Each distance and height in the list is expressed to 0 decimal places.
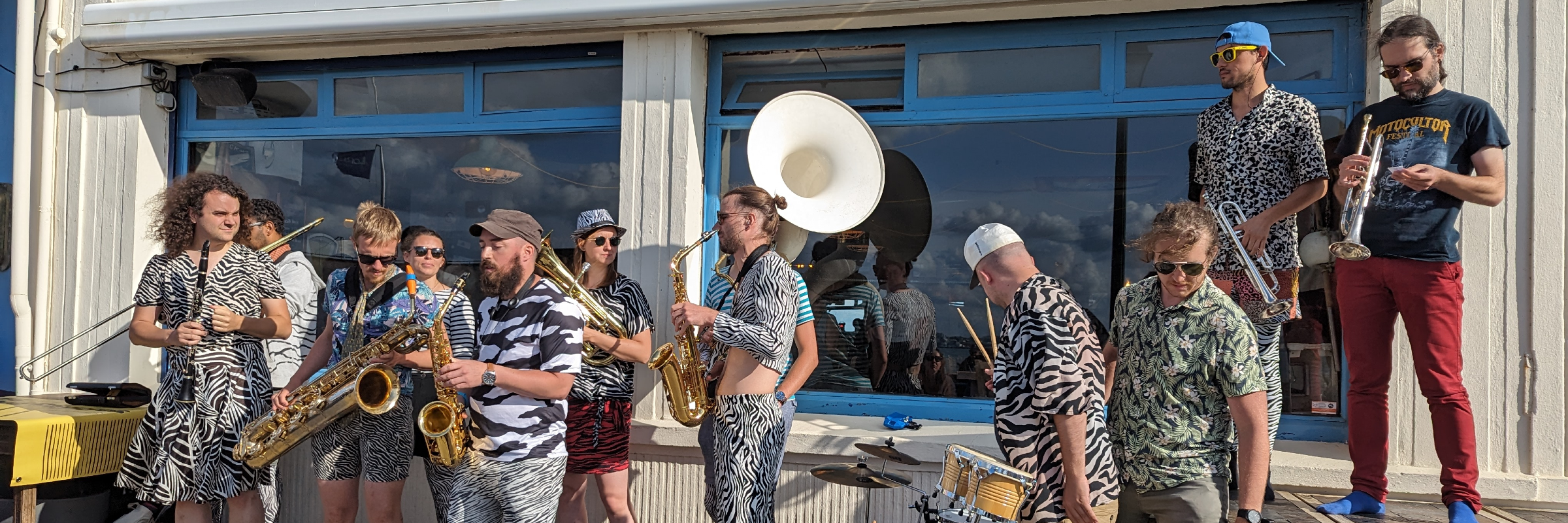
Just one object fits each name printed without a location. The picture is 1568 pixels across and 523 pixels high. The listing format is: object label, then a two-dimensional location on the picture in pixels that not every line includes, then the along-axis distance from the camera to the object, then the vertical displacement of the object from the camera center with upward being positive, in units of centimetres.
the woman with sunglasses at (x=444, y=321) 417 -29
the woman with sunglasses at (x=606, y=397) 430 -63
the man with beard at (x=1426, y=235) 360 +17
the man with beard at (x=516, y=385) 328 -43
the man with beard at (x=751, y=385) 363 -48
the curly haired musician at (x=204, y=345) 420 -42
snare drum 272 -64
